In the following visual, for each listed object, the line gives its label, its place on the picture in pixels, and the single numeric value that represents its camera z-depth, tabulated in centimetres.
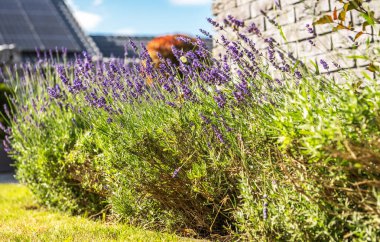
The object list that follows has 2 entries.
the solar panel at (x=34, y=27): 1683
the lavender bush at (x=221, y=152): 241
